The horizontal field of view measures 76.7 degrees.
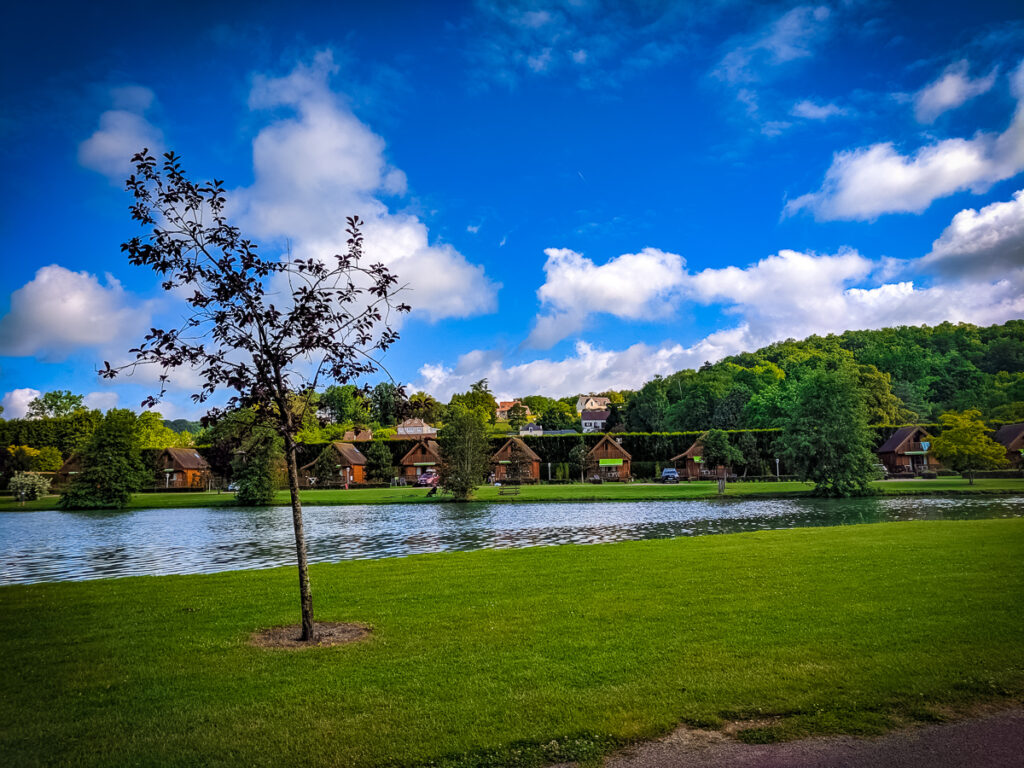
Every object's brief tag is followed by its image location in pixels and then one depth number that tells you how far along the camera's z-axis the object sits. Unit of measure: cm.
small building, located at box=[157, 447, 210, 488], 8025
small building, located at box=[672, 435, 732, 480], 7269
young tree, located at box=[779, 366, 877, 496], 4228
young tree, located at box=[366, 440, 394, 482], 7581
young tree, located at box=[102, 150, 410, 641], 840
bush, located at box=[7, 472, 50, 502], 5594
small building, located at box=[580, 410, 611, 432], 18688
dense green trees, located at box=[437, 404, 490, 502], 4578
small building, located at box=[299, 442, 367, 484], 8144
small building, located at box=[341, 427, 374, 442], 13462
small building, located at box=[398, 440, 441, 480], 8200
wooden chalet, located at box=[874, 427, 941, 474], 7431
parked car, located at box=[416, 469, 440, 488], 6874
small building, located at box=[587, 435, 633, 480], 7744
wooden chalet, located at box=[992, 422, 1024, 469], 6638
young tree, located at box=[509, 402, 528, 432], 14438
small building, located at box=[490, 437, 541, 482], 7084
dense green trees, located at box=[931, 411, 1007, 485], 4950
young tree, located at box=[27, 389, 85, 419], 10719
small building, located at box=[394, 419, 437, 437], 14275
